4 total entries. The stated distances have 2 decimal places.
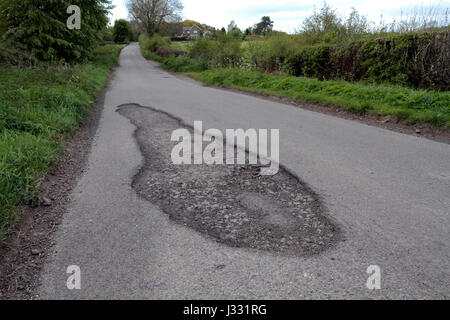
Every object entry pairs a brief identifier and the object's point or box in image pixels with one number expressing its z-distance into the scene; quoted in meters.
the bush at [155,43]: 46.73
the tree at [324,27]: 15.37
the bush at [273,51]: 16.28
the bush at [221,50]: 21.95
